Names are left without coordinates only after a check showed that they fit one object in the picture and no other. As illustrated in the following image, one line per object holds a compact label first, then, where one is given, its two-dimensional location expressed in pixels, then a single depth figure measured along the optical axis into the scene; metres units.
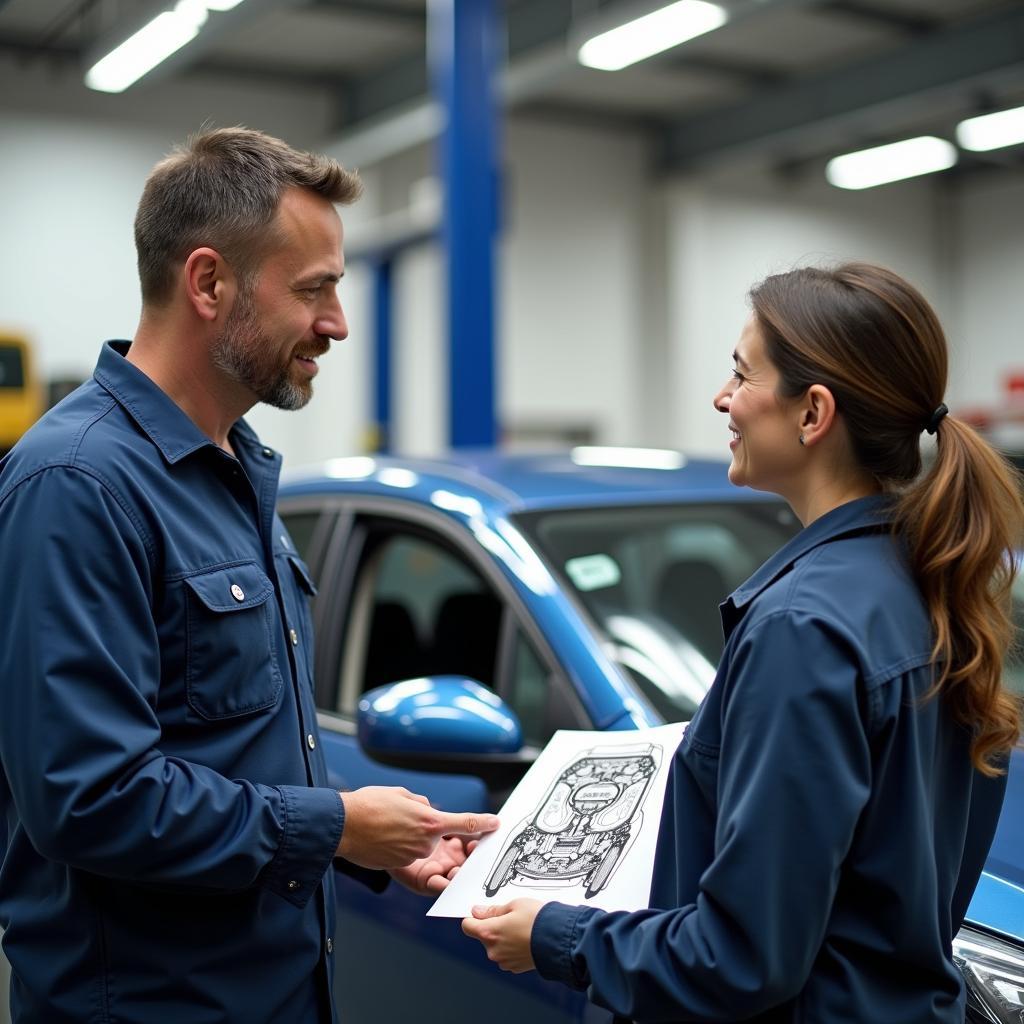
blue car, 1.96
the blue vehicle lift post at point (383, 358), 9.46
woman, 1.13
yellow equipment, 8.71
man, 1.31
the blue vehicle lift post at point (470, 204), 6.70
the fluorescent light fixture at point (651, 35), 7.80
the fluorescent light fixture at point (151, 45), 8.38
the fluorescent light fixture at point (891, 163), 12.61
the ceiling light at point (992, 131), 11.34
